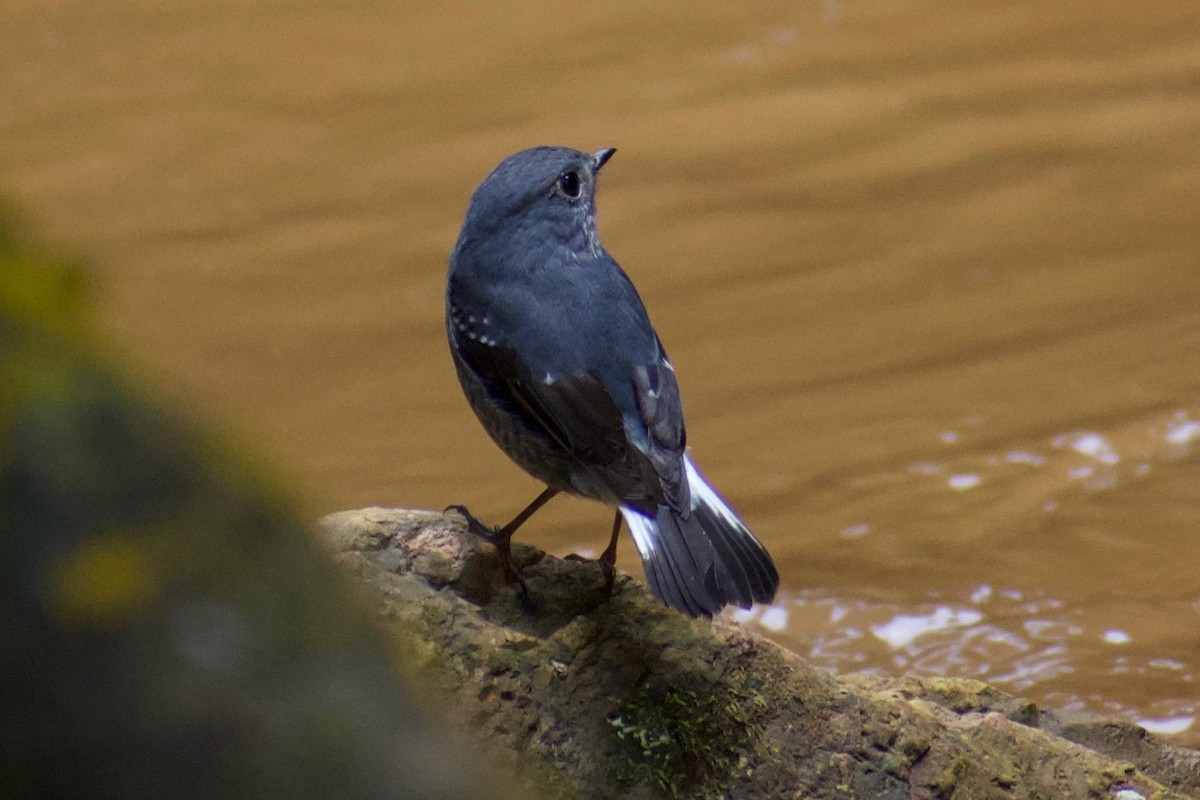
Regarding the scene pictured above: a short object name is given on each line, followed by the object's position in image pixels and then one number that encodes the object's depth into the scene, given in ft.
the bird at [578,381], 21.72
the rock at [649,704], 19.94
